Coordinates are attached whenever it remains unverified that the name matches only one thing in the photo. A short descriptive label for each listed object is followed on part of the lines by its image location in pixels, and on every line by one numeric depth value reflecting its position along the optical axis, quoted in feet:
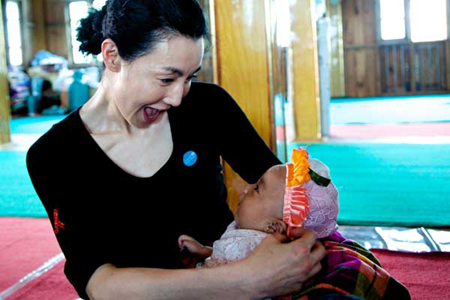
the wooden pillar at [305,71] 18.71
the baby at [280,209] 4.43
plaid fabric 3.96
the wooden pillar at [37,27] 44.45
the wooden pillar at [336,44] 41.24
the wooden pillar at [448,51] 38.73
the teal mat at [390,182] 9.77
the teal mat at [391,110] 24.71
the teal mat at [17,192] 11.71
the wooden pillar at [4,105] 22.04
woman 3.75
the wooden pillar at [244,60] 8.83
